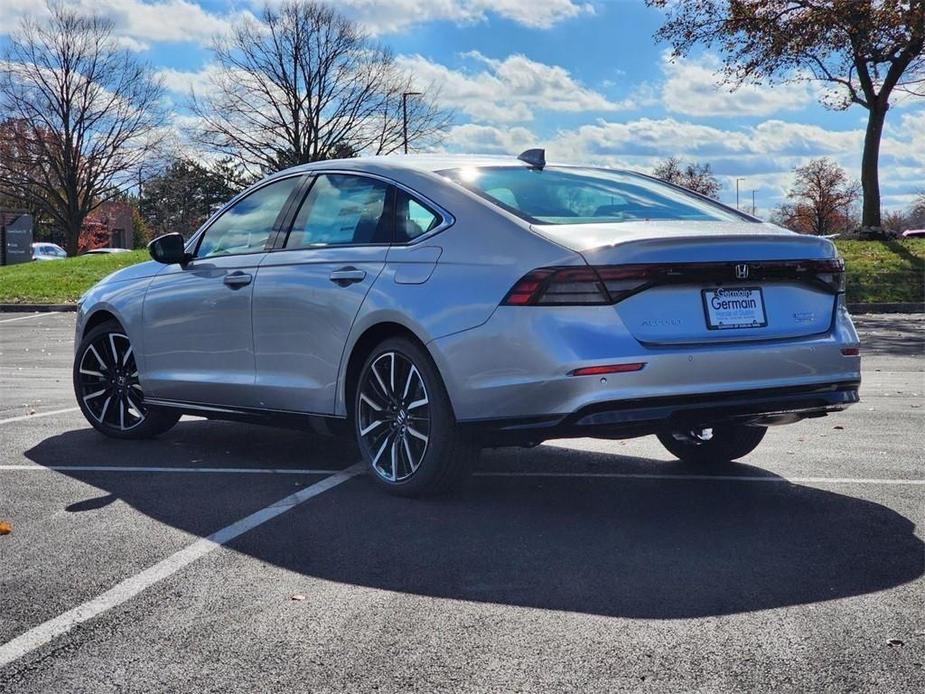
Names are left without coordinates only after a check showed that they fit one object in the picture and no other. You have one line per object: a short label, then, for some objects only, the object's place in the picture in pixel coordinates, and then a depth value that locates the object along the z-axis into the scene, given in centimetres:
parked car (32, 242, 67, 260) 5620
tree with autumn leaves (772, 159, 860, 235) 9669
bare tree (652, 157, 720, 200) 9339
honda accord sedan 509
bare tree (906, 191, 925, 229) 11306
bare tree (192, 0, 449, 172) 4612
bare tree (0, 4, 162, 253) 5253
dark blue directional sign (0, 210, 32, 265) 4875
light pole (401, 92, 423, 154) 4680
